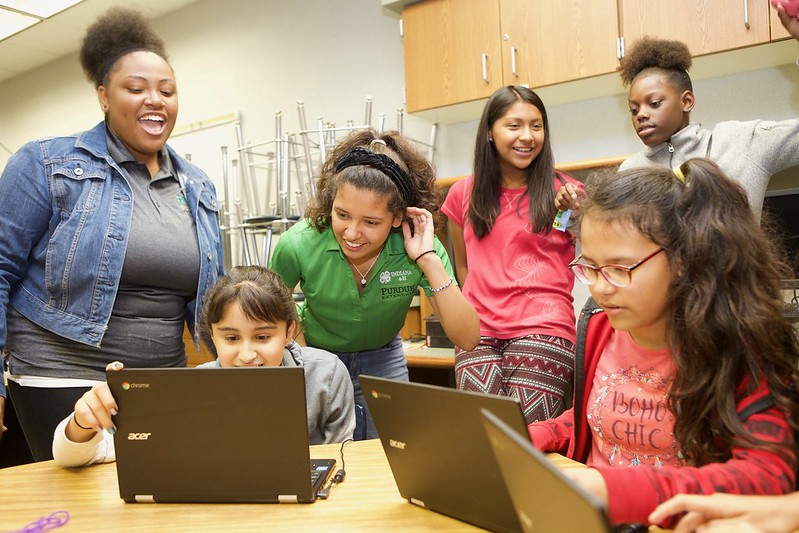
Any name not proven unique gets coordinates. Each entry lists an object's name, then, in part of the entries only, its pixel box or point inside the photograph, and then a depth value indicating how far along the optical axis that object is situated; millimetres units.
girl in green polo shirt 1612
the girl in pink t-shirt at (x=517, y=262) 1726
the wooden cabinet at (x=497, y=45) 2584
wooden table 924
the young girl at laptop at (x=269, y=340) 1425
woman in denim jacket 1552
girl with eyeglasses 818
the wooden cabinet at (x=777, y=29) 2195
